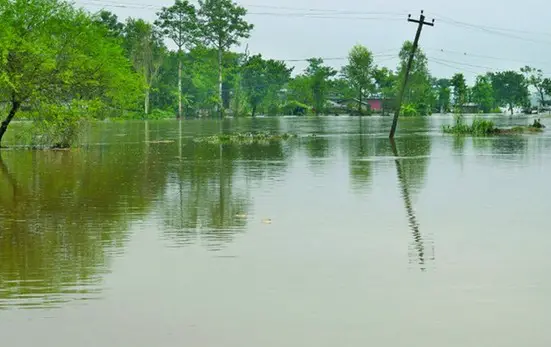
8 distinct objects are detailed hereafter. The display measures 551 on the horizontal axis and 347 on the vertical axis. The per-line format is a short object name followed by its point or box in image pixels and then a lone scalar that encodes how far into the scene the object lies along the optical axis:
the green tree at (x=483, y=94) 197.38
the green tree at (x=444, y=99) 196.25
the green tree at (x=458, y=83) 182.84
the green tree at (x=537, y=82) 192.12
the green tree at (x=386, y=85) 159.88
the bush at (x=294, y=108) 153.88
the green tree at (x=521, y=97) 198.12
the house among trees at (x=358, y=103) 159.38
